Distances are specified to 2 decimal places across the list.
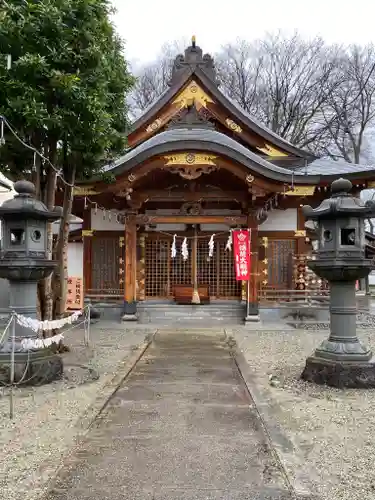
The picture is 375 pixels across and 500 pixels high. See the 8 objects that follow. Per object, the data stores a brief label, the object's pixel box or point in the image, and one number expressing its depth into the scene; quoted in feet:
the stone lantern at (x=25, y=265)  22.10
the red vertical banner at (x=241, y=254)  45.27
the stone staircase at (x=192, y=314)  46.55
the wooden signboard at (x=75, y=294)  45.62
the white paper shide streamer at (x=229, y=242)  46.36
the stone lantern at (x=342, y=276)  21.81
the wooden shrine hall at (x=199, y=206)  44.34
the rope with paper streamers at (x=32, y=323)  21.35
